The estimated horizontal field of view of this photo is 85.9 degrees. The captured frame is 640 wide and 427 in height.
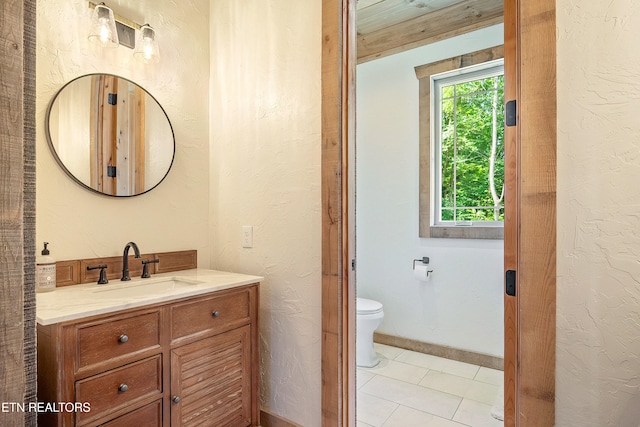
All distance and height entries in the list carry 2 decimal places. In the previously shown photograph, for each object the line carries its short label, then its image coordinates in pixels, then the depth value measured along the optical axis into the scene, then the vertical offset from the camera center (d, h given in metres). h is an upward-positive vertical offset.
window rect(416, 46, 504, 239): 2.67 +0.54
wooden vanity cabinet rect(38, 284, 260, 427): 1.10 -0.57
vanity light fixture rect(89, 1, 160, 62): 1.60 +0.90
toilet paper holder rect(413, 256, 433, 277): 2.82 -0.40
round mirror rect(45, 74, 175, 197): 1.57 +0.39
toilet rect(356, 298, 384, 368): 2.60 -0.89
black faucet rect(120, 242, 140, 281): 1.69 -0.22
